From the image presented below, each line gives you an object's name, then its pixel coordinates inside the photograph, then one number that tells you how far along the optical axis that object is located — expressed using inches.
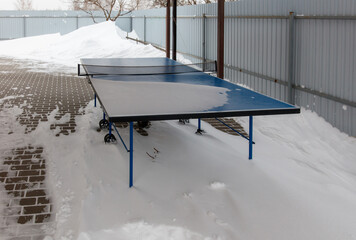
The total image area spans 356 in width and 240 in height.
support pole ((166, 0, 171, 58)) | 542.6
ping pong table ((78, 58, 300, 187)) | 184.4
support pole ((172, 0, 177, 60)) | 498.4
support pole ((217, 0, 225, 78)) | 373.4
